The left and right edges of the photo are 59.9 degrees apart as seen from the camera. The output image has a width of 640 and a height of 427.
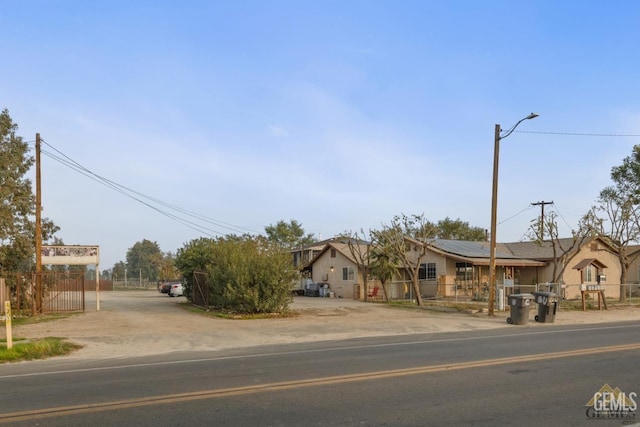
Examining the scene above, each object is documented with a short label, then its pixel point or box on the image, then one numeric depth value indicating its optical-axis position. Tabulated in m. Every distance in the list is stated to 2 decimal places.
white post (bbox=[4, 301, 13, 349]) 13.46
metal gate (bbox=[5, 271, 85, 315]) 24.61
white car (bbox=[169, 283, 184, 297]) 44.69
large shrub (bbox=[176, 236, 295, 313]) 23.50
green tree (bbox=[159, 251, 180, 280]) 65.44
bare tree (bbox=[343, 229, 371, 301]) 36.22
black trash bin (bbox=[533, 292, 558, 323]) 21.75
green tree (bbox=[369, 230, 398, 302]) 34.47
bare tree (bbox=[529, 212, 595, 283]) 32.97
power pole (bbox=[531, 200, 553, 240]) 48.98
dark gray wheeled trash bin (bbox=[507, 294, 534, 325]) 21.03
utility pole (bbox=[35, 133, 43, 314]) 24.39
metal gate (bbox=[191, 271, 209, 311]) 27.48
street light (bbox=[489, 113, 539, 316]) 23.50
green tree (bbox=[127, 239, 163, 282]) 111.06
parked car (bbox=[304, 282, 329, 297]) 43.75
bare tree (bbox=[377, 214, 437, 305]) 29.73
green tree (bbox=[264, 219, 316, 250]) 76.56
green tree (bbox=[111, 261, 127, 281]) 108.34
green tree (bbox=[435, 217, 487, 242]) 67.00
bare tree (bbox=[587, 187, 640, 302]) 35.19
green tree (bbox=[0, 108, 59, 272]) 25.56
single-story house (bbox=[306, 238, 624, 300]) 37.97
